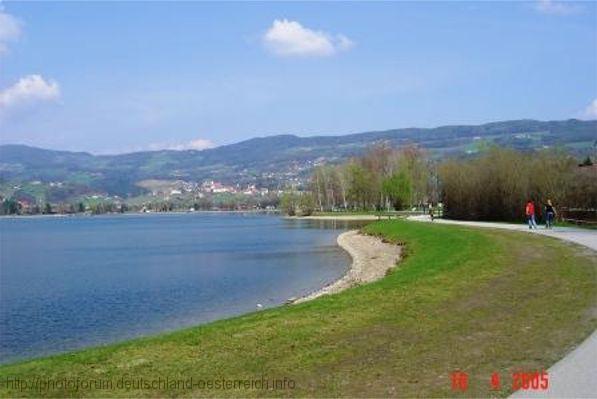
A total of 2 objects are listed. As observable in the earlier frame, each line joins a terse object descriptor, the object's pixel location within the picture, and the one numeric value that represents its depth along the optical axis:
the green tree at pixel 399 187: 118.94
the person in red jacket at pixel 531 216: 43.00
